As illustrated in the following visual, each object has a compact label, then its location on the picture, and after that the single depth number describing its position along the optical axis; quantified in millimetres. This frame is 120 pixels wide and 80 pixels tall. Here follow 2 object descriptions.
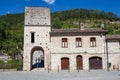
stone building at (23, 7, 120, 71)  15537
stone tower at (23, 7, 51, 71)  15724
